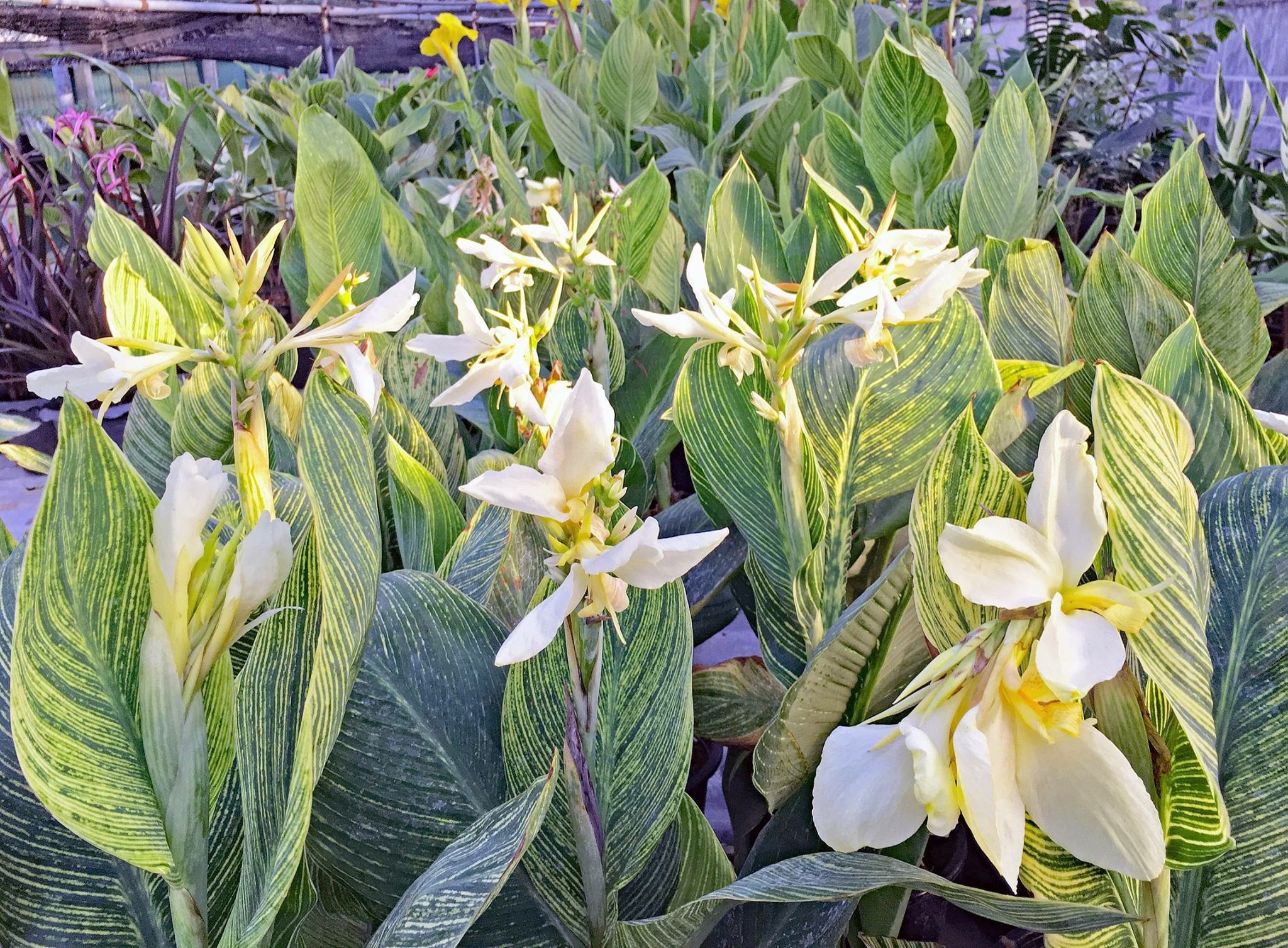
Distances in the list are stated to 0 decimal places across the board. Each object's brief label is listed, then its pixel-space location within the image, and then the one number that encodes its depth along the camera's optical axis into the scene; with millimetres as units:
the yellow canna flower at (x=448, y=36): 1896
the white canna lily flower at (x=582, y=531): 284
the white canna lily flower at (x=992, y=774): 253
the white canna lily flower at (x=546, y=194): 1010
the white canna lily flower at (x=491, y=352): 502
